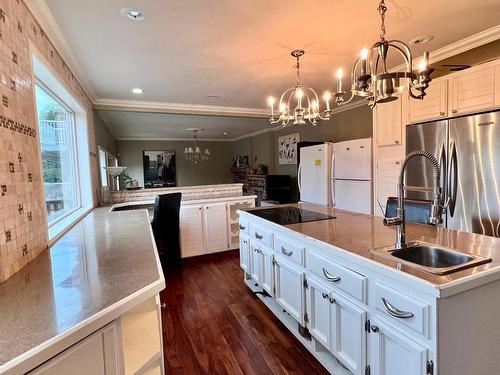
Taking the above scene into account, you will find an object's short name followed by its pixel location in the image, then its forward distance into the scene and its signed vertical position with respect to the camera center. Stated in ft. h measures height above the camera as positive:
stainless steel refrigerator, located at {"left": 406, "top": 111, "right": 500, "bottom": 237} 6.86 -0.09
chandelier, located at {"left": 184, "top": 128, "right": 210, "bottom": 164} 29.32 +2.16
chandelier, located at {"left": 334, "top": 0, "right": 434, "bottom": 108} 4.76 +1.64
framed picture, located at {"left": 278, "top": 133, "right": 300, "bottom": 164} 19.81 +1.83
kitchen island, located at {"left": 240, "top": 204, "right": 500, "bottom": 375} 3.38 -2.05
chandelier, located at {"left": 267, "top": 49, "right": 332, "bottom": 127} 7.80 +1.90
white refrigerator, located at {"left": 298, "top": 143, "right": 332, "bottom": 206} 13.66 -0.16
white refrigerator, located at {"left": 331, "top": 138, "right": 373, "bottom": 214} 11.57 -0.30
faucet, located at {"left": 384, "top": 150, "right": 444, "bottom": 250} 4.17 -0.71
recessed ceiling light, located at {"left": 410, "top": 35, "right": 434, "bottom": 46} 7.59 +3.67
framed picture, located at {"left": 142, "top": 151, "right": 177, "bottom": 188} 28.63 +0.88
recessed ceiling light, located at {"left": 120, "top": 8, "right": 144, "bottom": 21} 5.81 +3.63
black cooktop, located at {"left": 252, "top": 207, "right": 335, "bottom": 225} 7.17 -1.27
